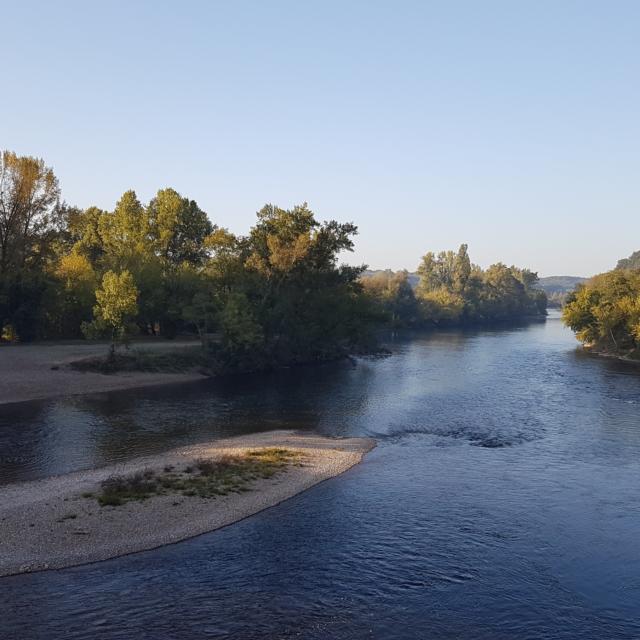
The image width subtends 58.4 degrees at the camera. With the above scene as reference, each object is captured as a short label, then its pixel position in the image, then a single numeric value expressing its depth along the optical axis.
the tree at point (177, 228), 100.81
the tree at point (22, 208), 76.81
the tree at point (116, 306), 66.75
